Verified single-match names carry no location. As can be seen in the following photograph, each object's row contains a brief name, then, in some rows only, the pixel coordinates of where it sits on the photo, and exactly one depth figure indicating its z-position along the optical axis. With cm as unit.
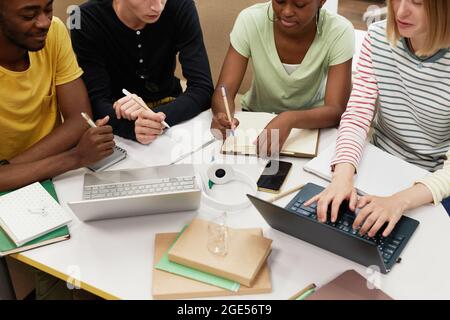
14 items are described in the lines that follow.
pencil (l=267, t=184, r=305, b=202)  116
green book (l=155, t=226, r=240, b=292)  93
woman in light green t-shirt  146
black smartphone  119
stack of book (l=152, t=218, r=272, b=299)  92
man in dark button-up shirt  151
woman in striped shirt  109
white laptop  102
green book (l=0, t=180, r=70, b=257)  102
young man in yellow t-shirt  123
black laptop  90
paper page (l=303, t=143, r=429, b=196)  118
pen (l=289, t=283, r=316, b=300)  92
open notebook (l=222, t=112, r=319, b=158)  132
